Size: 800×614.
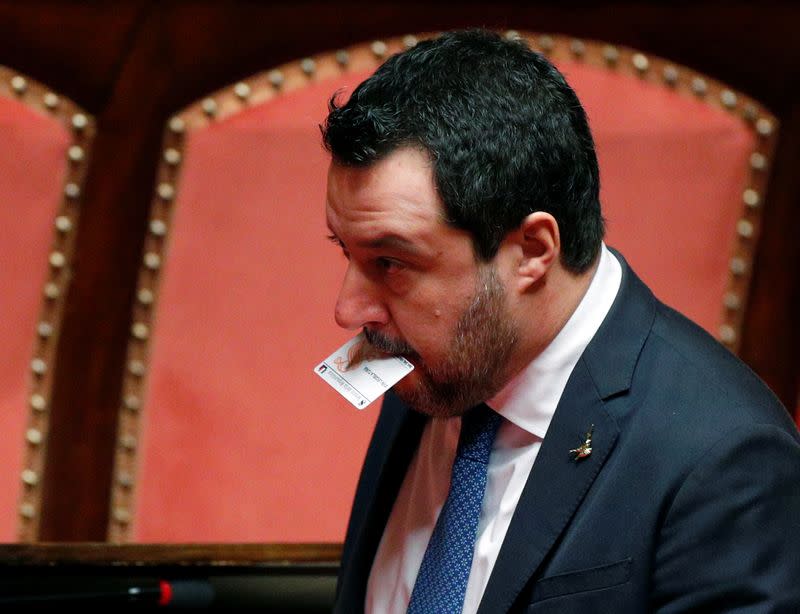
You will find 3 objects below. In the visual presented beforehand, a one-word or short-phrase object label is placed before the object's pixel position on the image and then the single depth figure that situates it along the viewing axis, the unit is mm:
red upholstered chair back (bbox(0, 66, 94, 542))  7572
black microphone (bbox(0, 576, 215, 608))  7497
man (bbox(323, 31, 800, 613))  7090
